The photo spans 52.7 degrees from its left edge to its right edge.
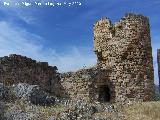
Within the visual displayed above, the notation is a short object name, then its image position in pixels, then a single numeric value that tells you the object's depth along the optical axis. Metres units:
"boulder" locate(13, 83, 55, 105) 6.71
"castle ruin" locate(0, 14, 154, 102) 11.82
